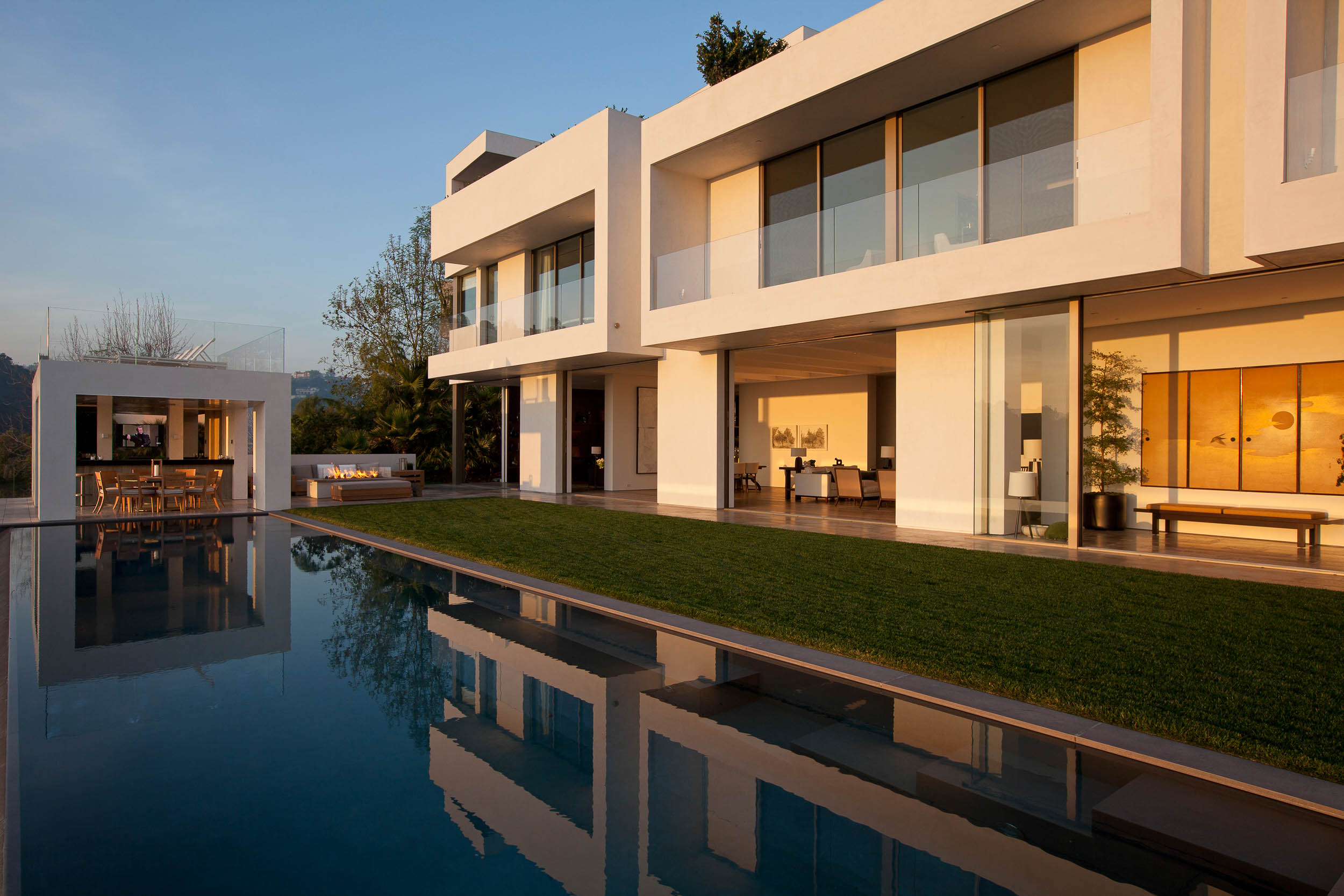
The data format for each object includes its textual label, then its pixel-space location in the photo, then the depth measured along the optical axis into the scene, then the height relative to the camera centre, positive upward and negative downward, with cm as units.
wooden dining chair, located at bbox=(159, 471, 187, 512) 1573 -94
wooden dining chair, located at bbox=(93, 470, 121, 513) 1522 -89
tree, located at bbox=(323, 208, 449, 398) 3306 +567
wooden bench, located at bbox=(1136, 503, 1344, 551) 980 -100
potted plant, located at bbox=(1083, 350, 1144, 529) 1201 +6
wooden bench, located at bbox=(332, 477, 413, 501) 1784 -116
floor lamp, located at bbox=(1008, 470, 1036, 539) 1050 -60
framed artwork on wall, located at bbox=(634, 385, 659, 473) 2083 +40
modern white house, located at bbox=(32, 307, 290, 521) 1423 +87
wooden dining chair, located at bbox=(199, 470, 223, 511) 1681 -99
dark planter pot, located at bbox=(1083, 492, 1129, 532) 1198 -107
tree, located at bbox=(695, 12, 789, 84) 2350 +1230
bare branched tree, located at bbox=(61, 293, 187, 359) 1484 +215
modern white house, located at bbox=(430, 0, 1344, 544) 799 +263
